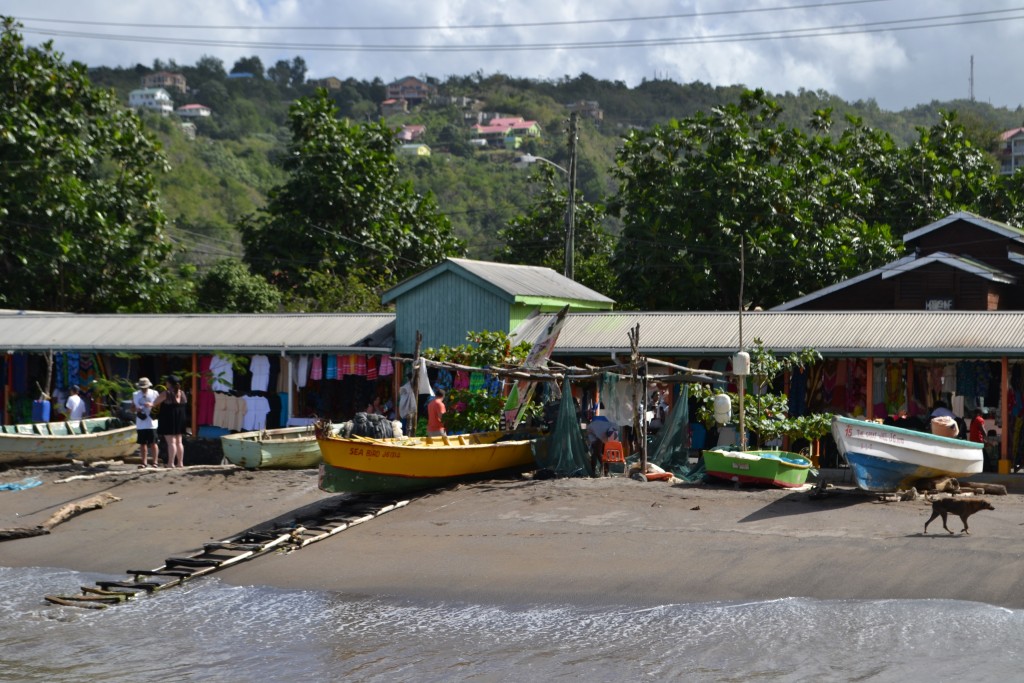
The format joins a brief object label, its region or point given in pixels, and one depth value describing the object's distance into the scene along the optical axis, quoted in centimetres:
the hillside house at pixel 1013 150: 12581
